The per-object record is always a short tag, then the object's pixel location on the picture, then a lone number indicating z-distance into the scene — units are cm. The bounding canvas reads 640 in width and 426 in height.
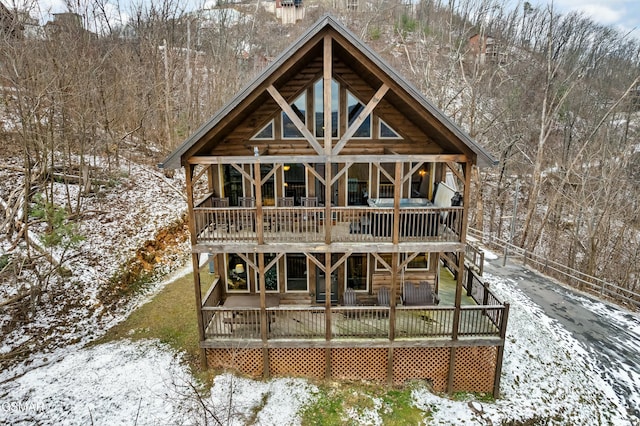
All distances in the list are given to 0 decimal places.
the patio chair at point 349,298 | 1302
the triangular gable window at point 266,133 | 1246
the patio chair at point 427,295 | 1315
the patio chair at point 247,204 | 1230
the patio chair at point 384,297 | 1297
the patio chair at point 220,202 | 1288
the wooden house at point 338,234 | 1008
